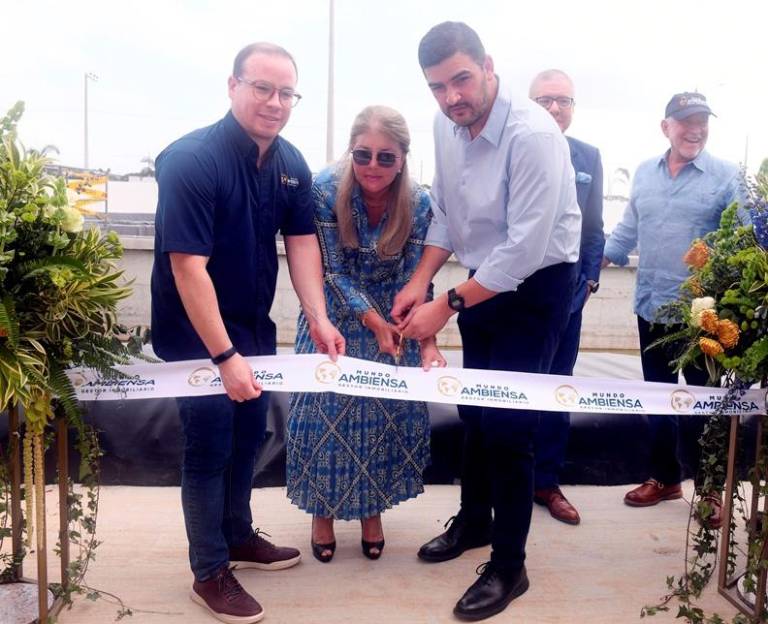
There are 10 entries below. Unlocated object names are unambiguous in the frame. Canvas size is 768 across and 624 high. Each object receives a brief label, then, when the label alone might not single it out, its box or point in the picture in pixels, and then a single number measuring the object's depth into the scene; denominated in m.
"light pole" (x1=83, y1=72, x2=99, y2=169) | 29.06
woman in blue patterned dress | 2.61
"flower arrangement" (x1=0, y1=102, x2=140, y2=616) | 1.86
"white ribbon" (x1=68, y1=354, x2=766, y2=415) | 2.26
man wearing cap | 3.19
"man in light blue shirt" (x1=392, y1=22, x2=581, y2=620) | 2.21
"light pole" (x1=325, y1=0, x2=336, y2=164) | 15.41
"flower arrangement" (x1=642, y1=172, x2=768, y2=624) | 2.14
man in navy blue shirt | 2.09
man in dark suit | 3.29
